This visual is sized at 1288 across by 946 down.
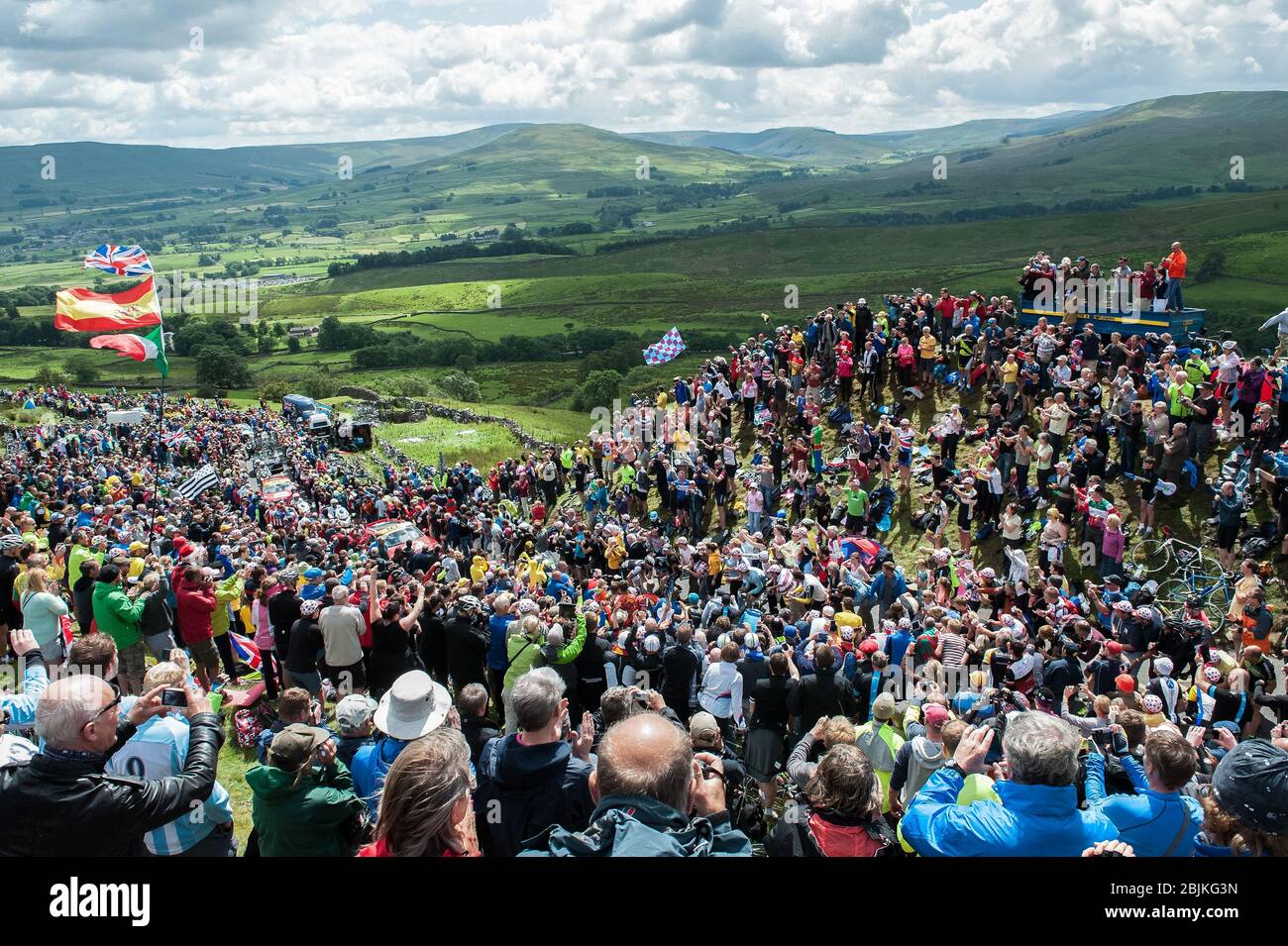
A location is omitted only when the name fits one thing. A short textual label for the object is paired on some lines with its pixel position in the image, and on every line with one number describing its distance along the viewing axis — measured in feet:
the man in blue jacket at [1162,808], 15.60
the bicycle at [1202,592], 52.19
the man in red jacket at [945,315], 85.10
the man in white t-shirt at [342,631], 32.24
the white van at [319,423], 209.15
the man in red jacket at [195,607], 35.83
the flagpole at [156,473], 73.21
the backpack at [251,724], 34.17
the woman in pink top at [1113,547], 51.19
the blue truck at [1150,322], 78.28
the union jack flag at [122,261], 78.38
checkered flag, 94.94
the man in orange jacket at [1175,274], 74.64
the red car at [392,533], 79.77
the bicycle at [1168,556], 55.59
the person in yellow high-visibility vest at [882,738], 24.70
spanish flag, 72.23
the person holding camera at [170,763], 18.12
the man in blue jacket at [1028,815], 13.93
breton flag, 92.35
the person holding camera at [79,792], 14.25
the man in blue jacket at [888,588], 46.16
